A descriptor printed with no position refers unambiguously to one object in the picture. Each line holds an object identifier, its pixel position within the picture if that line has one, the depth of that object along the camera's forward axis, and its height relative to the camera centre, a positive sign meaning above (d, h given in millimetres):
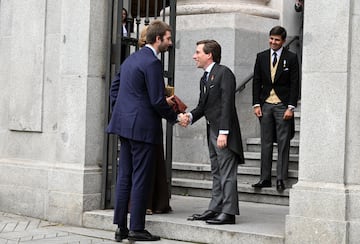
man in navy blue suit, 7375 +39
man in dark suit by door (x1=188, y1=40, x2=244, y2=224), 7559 -9
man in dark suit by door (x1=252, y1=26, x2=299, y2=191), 9258 +387
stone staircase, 9508 -675
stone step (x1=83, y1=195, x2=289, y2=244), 7223 -997
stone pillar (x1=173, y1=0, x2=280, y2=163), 10906 +1212
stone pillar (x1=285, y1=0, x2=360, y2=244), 6707 +3
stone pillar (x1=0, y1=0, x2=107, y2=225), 8852 +201
